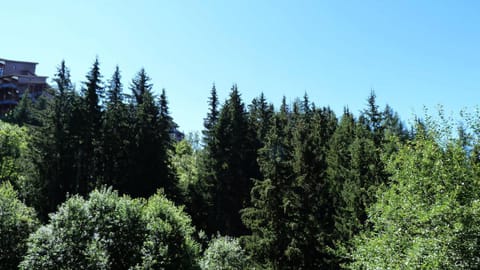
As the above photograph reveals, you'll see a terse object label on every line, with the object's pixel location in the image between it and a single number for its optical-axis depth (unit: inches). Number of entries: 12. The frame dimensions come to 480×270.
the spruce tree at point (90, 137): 1627.7
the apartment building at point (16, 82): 3388.3
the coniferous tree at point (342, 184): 1202.0
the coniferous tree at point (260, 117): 1995.6
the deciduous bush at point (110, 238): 788.0
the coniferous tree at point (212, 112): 2087.6
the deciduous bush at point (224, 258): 1102.4
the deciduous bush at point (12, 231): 897.5
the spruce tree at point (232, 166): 1620.3
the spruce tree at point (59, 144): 1466.5
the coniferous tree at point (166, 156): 1598.2
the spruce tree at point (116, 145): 1571.1
